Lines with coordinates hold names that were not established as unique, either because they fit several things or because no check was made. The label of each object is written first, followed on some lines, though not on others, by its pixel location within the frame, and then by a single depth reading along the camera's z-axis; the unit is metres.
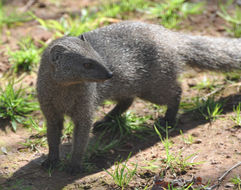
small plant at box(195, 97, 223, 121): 7.68
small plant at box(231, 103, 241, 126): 7.17
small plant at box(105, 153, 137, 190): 5.87
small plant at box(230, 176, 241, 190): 5.43
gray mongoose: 5.83
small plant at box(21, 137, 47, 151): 7.22
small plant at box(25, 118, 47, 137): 7.59
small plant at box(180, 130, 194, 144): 7.10
